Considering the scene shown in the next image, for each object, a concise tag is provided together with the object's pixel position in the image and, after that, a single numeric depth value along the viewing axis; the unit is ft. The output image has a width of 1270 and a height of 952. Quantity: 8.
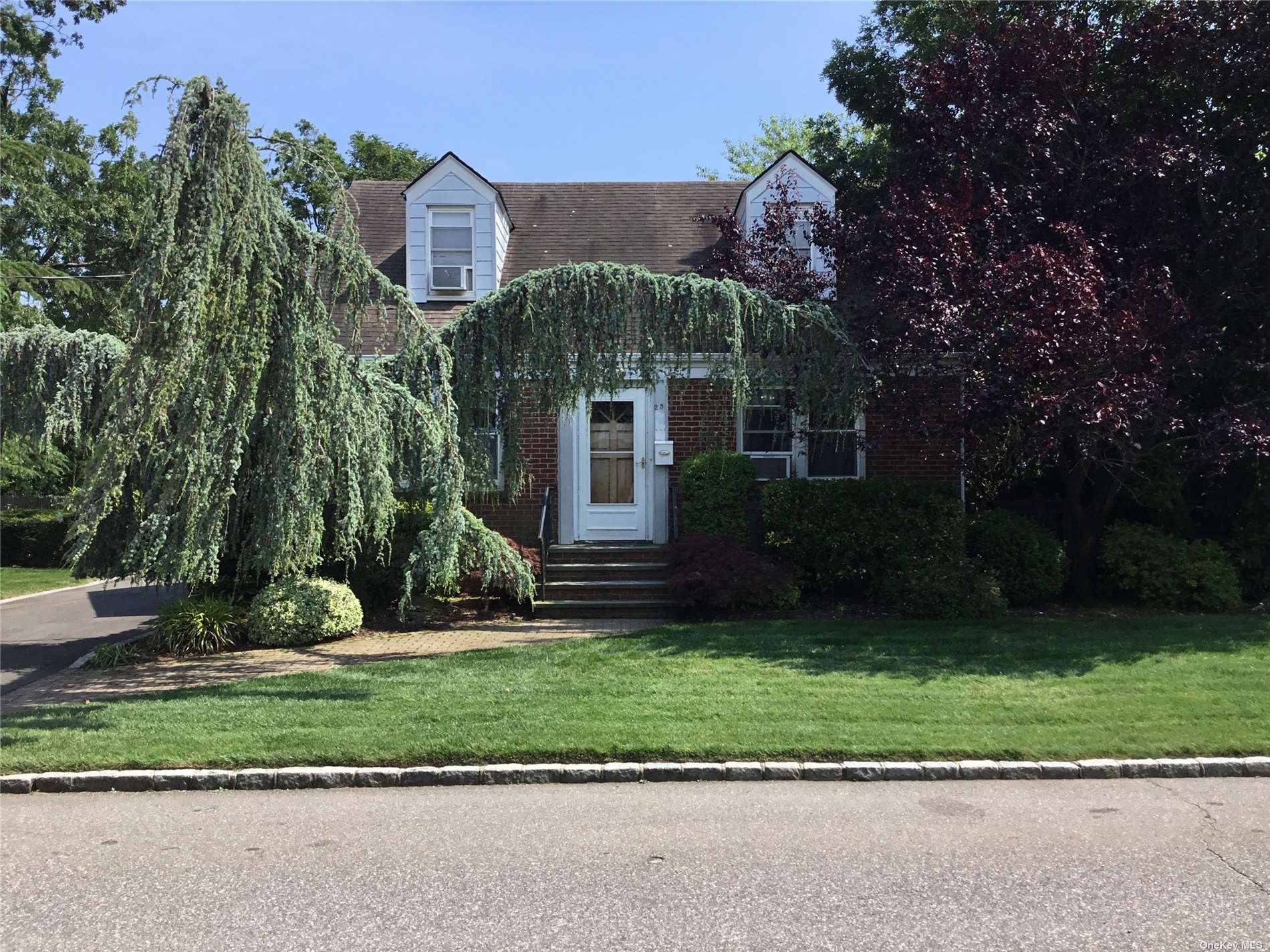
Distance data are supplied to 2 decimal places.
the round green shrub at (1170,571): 37.22
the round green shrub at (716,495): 43.68
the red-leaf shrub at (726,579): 37.22
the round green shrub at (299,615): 35.40
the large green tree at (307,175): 28.35
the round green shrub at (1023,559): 39.06
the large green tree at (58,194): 66.90
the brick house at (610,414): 46.70
